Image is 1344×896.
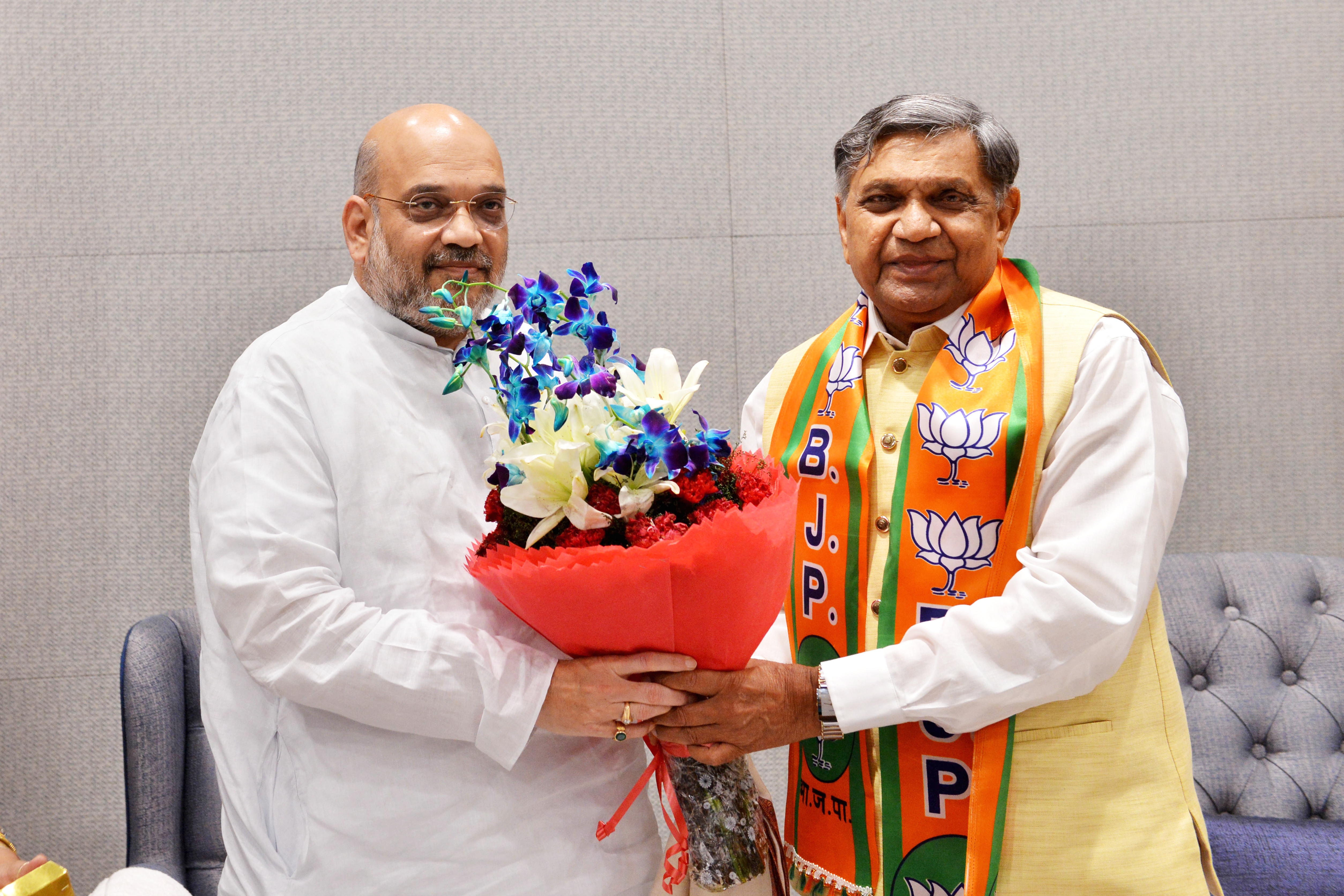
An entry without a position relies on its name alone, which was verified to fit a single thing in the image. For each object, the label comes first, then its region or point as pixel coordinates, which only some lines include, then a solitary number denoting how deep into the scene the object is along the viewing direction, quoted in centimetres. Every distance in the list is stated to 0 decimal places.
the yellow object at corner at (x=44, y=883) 99
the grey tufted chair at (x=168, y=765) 227
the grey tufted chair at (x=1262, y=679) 242
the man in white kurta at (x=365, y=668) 135
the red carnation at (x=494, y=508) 136
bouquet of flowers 122
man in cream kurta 147
